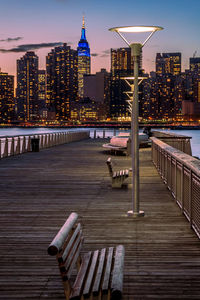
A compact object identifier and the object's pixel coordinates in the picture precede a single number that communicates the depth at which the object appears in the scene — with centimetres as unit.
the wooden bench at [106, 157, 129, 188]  1330
